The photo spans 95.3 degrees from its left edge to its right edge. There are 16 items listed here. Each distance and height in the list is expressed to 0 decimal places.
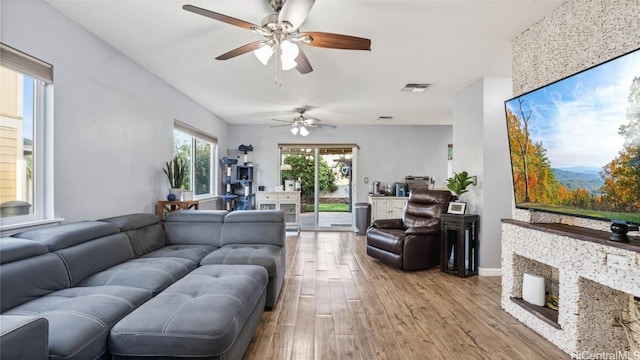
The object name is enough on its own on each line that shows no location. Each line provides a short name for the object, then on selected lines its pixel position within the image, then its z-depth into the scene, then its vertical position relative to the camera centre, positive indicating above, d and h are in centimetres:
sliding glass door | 715 +14
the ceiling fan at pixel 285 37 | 180 +103
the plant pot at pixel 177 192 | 387 -14
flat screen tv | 159 +26
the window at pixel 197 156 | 463 +47
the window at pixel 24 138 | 204 +32
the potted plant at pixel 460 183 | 381 -2
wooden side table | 369 -33
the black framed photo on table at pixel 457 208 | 376 -34
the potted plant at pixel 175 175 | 390 +9
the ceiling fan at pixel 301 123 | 557 +112
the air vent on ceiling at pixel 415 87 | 409 +135
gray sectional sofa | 132 -67
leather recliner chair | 381 -72
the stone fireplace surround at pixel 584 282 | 165 -60
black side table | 362 -78
